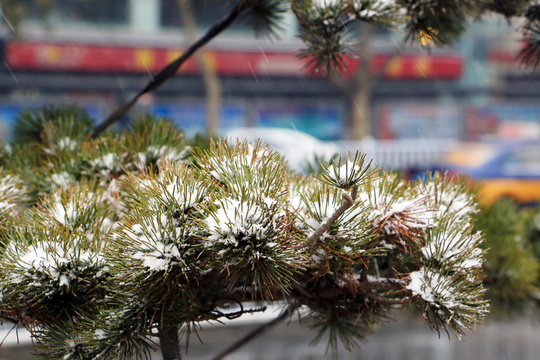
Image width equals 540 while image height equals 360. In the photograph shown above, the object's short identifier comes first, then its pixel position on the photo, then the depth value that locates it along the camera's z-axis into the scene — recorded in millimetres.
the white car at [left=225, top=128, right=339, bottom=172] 14211
